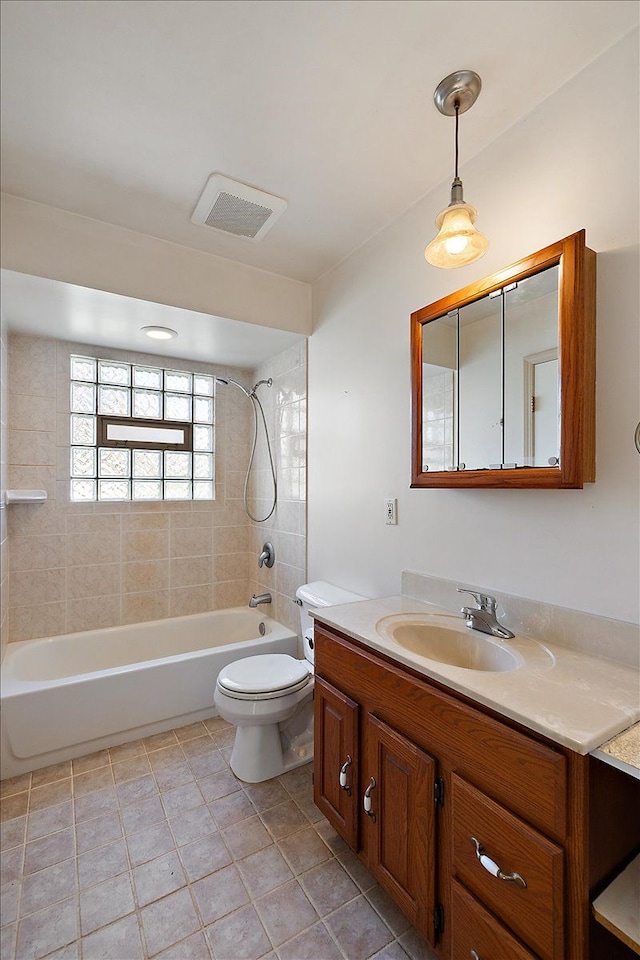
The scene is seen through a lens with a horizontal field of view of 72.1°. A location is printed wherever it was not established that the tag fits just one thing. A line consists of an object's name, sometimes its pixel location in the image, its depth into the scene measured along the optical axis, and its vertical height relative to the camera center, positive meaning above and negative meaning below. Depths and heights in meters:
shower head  3.22 +0.71
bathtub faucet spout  2.86 -0.80
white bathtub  2.04 -1.11
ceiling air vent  1.74 +1.14
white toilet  1.90 -1.01
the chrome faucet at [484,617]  1.37 -0.44
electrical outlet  1.94 -0.15
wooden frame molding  1.18 +0.33
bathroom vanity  0.82 -0.71
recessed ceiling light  2.46 +0.82
